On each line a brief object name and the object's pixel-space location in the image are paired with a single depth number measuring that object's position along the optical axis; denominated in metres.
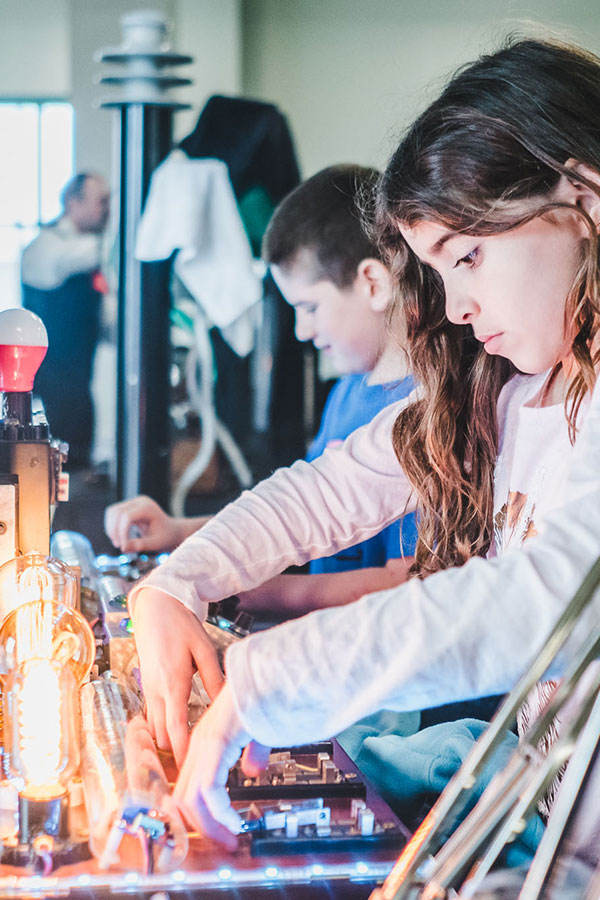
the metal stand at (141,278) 2.85
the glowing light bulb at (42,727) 0.74
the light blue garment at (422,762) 0.81
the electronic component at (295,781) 0.71
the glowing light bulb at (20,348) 1.00
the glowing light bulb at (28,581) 0.92
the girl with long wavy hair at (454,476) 0.58
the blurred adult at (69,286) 3.75
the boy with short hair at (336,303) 1.72
